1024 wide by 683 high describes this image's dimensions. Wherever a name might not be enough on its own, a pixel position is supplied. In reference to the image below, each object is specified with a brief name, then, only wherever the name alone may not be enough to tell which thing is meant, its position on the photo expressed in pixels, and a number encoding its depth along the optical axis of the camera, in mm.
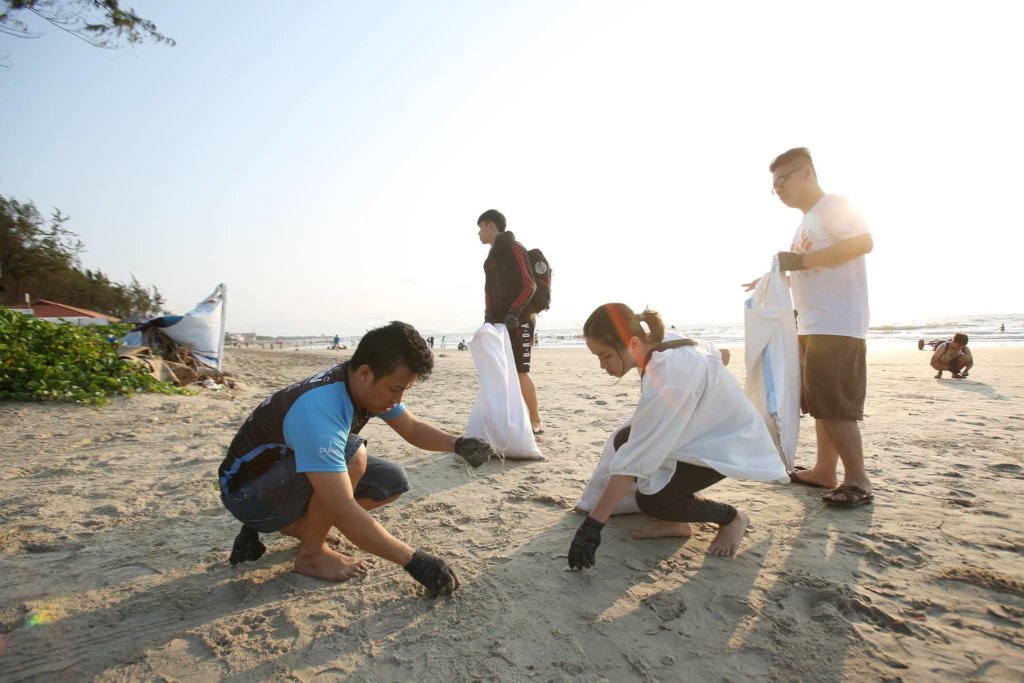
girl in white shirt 2061
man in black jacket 4062
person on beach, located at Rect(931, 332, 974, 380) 7973
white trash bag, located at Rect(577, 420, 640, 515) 2547
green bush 5047
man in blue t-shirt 1796
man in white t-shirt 2752
